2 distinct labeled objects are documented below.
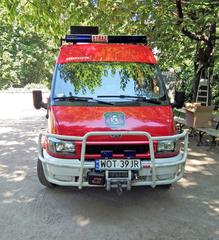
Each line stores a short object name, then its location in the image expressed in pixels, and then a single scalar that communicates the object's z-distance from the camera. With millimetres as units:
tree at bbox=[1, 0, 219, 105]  5952
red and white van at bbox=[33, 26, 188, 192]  3060
